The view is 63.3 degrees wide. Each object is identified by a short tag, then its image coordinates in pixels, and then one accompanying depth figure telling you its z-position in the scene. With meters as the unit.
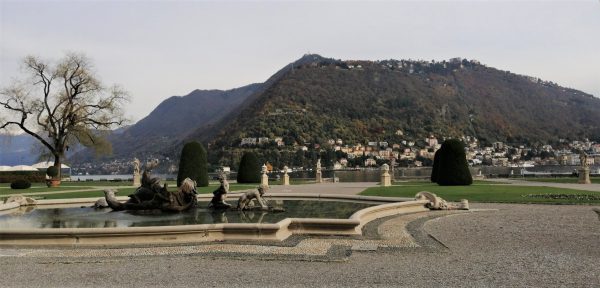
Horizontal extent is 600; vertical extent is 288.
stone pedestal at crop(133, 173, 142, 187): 39.19
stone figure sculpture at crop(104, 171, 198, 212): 14.69
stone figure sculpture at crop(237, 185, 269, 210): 14.56
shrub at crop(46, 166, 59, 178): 37.59
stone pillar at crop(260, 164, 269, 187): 36.36
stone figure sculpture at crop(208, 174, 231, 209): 15.27
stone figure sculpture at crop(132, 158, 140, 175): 38.73
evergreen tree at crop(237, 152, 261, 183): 38.97
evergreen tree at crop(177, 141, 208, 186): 32.22
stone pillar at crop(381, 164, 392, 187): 32.50
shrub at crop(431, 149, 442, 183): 35.72
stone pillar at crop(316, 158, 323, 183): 42.31
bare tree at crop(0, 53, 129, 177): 43.94
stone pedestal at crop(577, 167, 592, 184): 35.12
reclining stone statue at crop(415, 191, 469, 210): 17.08
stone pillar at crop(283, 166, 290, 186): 39.38
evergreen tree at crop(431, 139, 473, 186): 30.28
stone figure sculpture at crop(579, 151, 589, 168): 35.54
